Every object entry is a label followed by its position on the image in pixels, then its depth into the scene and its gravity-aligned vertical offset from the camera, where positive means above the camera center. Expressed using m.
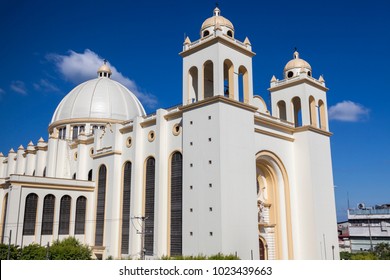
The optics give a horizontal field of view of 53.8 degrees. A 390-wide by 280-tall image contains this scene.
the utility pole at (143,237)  27.16 -0.04
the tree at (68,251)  26.16 -0.99
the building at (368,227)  53.75 +1.20
